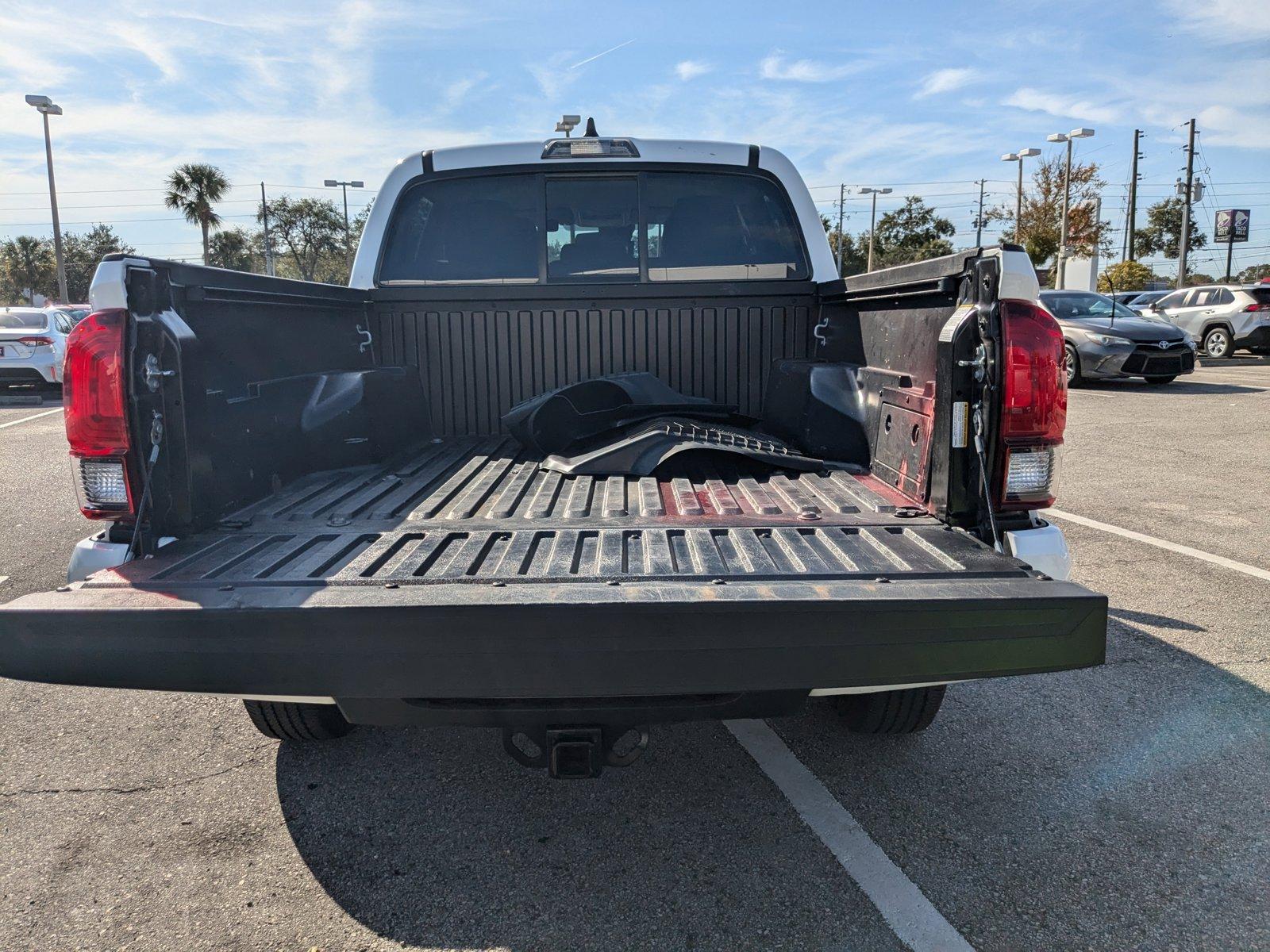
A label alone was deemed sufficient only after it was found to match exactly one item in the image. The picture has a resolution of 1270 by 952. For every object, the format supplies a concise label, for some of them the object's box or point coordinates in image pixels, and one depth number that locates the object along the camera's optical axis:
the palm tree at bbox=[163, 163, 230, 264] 54.25
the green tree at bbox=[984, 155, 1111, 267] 43.12
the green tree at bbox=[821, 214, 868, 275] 65.96
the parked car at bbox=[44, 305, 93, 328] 18.47
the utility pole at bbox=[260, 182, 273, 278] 54.29
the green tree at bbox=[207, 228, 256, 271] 62.12
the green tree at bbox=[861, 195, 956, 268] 57.50
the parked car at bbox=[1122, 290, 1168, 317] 28.88
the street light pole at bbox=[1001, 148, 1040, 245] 42.75
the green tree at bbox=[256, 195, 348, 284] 66.31
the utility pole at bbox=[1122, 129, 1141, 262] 50.38
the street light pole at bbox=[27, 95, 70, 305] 31.38
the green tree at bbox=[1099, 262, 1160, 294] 48.62
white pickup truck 1.96
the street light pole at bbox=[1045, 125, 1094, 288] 29.15
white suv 21.34
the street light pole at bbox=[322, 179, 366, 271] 63.74
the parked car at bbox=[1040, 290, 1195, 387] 15.56
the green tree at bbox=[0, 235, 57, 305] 61.28
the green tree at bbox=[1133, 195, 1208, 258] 62.12
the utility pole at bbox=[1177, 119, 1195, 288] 41.22
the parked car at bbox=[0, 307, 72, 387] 16.22
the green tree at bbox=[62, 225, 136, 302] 64.50
